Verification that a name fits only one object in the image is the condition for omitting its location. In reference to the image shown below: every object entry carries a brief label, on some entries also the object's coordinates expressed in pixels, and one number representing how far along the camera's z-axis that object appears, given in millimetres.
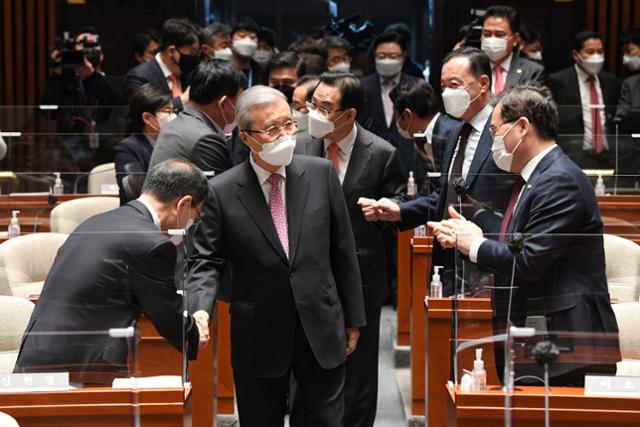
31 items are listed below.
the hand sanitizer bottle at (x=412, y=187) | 11515
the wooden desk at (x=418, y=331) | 9873
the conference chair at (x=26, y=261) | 8898
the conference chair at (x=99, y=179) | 12059
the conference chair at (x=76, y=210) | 10790
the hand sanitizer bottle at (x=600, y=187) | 11056
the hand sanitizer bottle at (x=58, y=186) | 11969
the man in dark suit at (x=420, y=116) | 10600
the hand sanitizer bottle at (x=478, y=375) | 6225
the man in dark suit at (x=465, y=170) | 7381
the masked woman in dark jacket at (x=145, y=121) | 10979
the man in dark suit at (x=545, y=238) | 5937
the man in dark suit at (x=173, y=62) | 13351
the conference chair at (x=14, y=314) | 7127
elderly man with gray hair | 6956
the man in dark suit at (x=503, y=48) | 12231
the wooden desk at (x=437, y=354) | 8484
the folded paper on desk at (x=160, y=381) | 6057
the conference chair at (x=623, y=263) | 8193
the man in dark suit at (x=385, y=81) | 14130
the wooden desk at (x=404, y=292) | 11823
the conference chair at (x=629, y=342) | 5883
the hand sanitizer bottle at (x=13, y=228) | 10154
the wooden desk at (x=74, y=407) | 5726
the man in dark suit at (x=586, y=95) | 13118
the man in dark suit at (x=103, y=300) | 5810
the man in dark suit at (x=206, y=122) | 8513
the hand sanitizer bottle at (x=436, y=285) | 8396
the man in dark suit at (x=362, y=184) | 8898
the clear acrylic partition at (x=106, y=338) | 5759
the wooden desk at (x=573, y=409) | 5661
